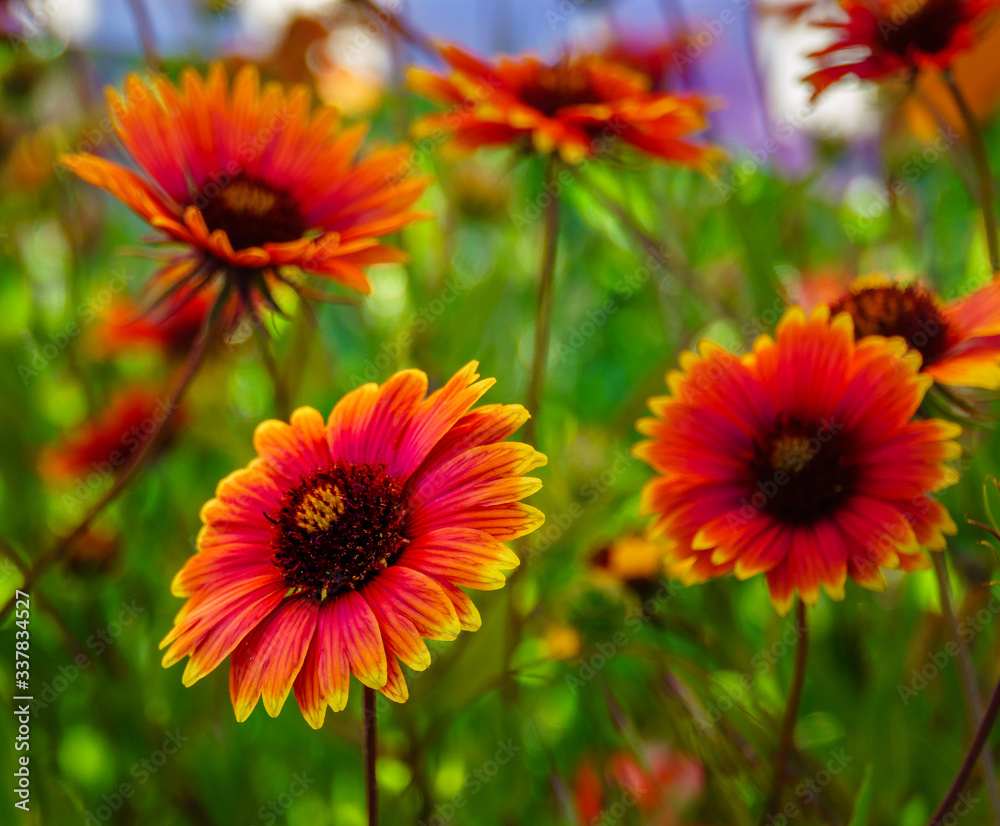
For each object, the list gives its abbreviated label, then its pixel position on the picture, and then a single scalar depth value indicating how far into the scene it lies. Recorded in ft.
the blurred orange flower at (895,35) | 1.28
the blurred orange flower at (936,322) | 1.18
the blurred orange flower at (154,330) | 1.80
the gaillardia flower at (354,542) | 1.12
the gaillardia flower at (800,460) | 1.17
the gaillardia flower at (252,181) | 1.26
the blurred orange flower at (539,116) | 1.33
